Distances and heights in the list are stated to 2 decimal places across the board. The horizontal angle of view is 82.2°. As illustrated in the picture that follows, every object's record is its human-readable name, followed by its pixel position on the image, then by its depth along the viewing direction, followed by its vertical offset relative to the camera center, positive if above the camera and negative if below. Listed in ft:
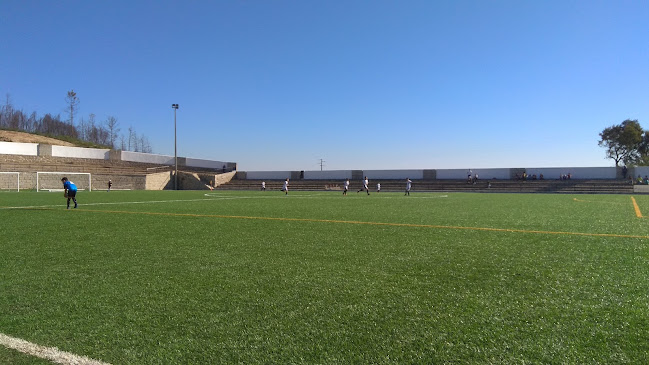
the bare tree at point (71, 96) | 263.62 +62.27
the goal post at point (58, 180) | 141.08 +1.42
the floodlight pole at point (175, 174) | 164.10 +4.13
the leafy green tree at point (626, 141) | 190.29 +20.58
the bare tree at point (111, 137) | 292.40 +37.02
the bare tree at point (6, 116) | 274.77 +50.49
